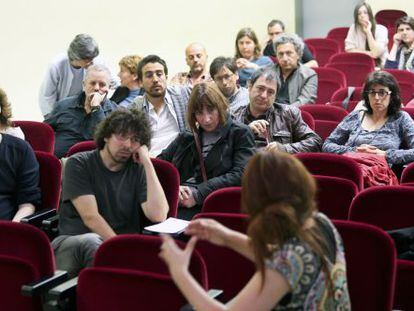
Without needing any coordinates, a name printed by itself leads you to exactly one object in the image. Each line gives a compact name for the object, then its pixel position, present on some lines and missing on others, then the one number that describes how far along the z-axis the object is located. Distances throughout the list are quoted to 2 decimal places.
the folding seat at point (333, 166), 3.97
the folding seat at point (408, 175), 3.94
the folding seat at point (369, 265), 2.73
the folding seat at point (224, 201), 3.47
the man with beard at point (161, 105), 5.02
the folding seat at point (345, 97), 5.83
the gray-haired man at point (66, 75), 5.89
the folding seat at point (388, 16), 9.96
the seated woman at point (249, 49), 7.55
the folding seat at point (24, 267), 2.88
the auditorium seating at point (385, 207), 3.32
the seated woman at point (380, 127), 4.61
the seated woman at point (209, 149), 4.10
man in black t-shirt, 3.53
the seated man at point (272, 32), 8.77
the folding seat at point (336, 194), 3.69
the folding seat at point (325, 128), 5.11
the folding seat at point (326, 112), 5.31
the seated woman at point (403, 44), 7.82
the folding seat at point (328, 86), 7.01
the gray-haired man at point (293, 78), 6.28
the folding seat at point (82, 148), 4.30
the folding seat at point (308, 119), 4.91
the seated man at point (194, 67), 6.33
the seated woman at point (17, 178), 3.85
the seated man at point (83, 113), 5.09
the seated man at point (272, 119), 4.58
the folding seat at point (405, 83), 6.43
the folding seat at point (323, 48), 9.20
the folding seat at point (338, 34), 9.82
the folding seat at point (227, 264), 3.04
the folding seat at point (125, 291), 2.65
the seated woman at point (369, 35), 8.43
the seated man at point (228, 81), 5.49
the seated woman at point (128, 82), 5.84
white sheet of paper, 3.39
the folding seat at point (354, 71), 7.80
